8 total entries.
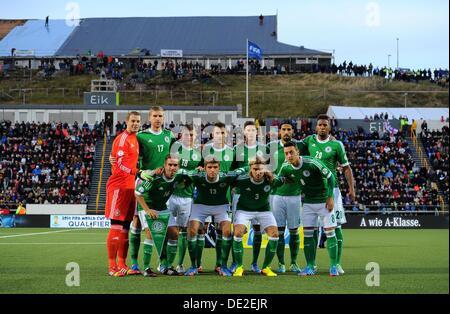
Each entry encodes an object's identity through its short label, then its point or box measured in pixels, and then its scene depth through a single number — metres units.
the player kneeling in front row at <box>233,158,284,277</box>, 13.48
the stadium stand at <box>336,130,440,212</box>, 42.44
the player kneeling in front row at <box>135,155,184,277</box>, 12.98
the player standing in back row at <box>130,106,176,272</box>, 13.80
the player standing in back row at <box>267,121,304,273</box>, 14.45
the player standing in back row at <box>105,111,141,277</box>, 13.39
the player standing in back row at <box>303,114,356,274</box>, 14.52
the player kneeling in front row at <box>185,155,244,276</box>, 13.52
